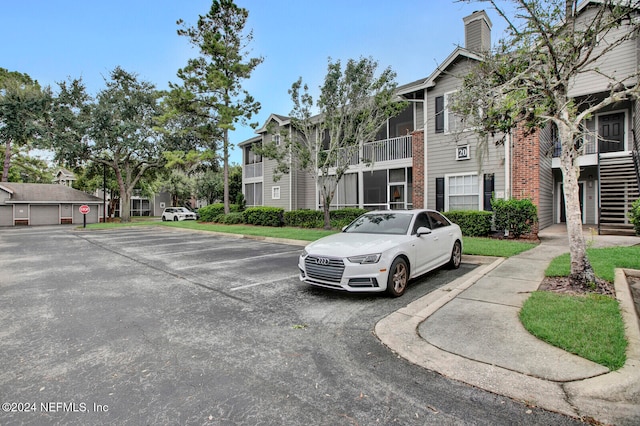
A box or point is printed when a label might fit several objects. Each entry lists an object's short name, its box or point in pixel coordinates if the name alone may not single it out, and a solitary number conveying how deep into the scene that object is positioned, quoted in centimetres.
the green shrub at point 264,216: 2053
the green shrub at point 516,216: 1134
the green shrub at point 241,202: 2644
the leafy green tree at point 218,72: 2369
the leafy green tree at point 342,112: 1443
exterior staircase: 1292
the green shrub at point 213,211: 2602
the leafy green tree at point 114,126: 3173
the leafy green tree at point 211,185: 4053
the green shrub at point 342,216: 1673
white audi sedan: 517
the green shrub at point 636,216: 703
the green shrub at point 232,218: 2299
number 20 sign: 1385
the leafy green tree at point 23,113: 3053
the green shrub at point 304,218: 1833
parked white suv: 3669
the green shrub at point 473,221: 1242
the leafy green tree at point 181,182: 3868
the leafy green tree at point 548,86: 531
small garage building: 3650
